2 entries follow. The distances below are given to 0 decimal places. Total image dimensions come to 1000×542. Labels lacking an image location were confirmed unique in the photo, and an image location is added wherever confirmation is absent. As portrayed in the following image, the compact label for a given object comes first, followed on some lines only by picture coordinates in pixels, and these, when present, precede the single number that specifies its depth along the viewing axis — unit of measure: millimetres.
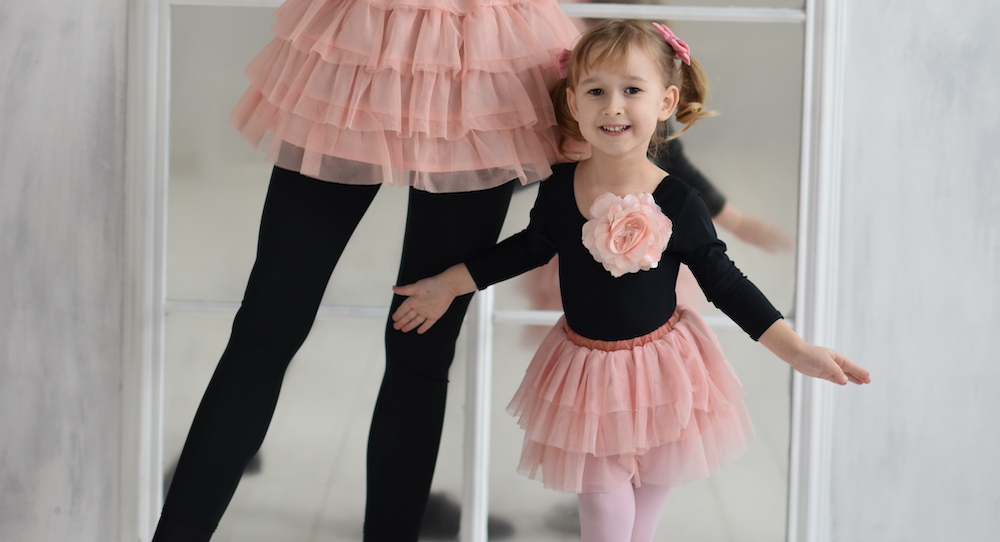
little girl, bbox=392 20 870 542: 3325
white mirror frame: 3719
